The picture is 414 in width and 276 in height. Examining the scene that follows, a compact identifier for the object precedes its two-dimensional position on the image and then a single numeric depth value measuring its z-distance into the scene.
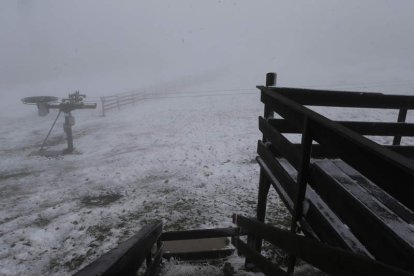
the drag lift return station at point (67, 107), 14.98
